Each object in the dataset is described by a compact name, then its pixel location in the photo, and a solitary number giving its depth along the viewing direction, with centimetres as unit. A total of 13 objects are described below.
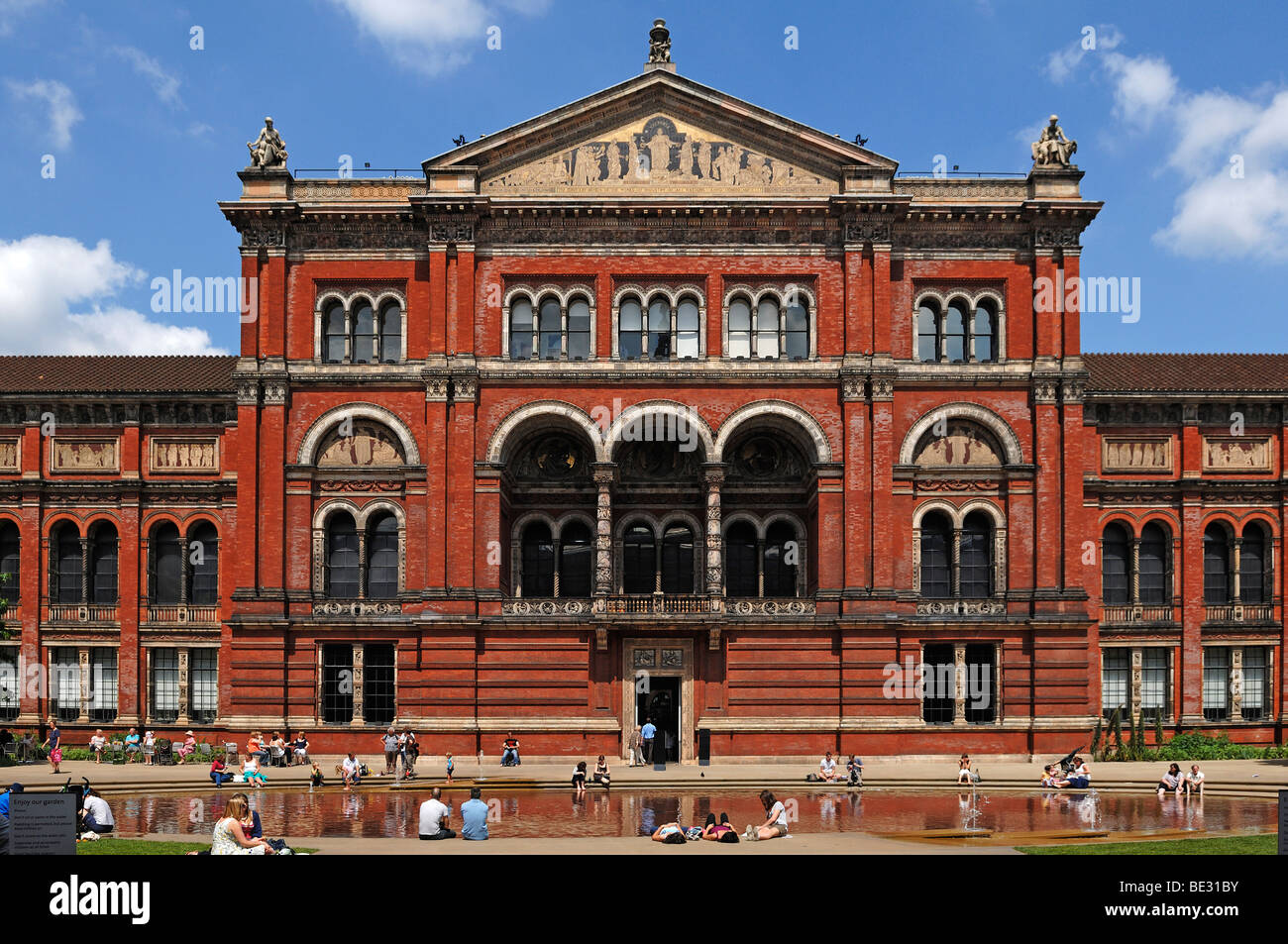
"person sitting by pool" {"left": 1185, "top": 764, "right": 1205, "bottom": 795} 3666
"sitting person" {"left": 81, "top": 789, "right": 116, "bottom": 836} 2620
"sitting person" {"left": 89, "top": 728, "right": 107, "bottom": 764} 4603
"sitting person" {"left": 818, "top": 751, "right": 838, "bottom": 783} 4022
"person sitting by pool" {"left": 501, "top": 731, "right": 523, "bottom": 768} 4334
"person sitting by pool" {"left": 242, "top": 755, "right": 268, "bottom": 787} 3844
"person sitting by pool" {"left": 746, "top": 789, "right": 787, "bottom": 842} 2512
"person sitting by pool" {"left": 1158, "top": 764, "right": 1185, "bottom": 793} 3731
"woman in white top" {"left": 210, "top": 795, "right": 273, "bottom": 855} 1977
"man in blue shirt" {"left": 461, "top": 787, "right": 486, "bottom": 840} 2525
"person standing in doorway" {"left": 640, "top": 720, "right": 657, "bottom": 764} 4350
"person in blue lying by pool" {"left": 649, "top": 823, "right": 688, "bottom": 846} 2453
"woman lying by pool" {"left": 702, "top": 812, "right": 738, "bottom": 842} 2478
